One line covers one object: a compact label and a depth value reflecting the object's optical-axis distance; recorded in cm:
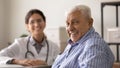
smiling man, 131
